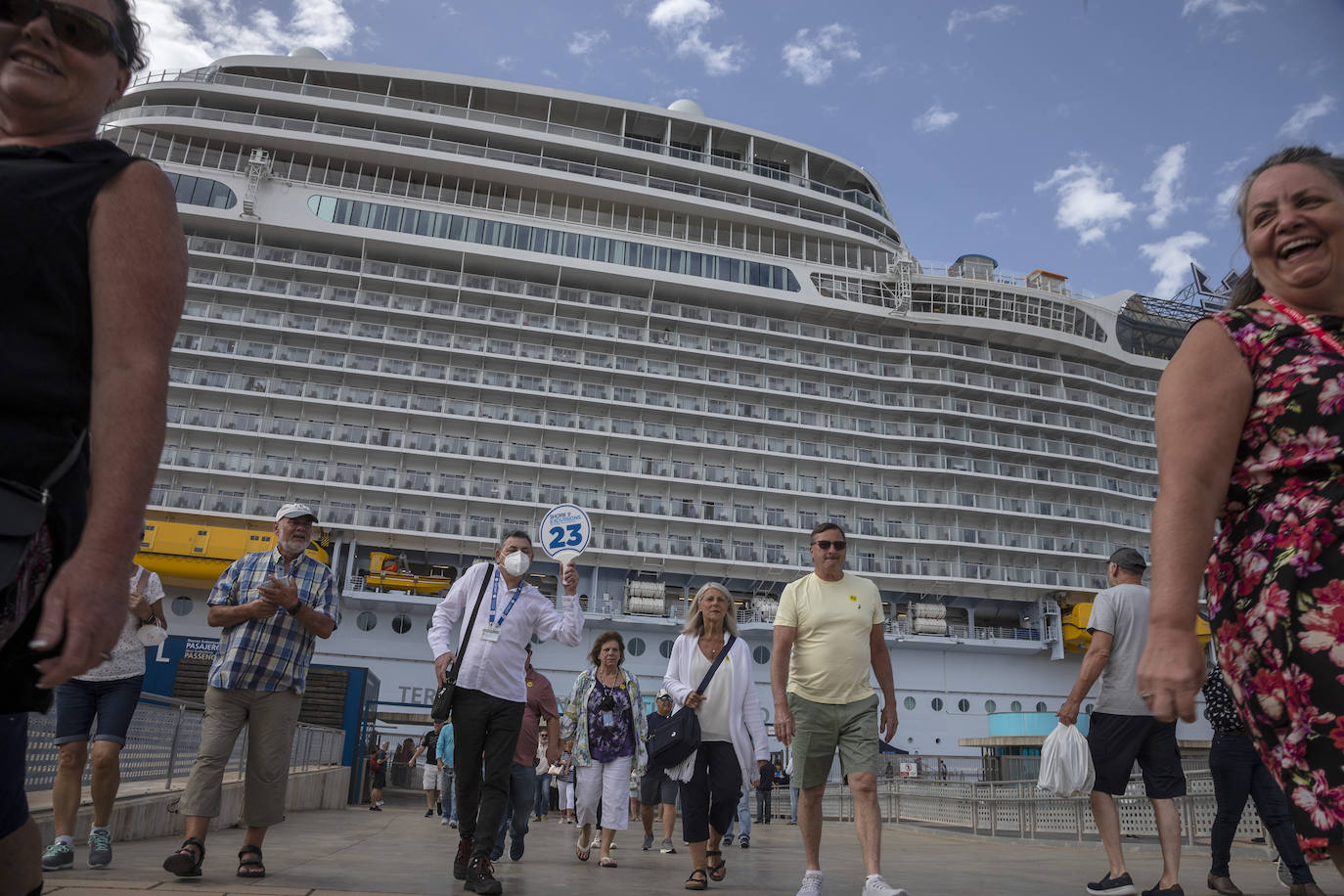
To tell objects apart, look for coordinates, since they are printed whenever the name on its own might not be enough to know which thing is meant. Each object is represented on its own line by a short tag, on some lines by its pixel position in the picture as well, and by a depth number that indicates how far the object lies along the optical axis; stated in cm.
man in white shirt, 465
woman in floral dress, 151
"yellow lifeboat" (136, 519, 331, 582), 2611
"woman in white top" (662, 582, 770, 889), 547
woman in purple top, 675
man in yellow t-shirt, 457
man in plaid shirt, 445
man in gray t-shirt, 462
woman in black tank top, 125
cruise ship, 2959
